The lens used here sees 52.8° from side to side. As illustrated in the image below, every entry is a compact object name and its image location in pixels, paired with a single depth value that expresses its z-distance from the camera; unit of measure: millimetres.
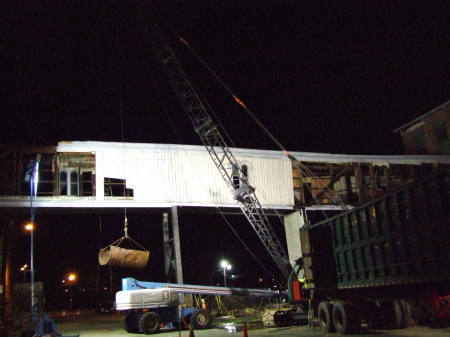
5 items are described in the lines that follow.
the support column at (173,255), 25609
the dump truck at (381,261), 11039
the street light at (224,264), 31391
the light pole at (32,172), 19688
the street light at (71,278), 59838
